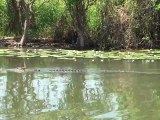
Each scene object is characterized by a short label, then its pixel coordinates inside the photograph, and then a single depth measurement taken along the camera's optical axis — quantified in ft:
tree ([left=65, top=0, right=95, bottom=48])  77.05
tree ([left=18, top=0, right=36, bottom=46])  78.48
